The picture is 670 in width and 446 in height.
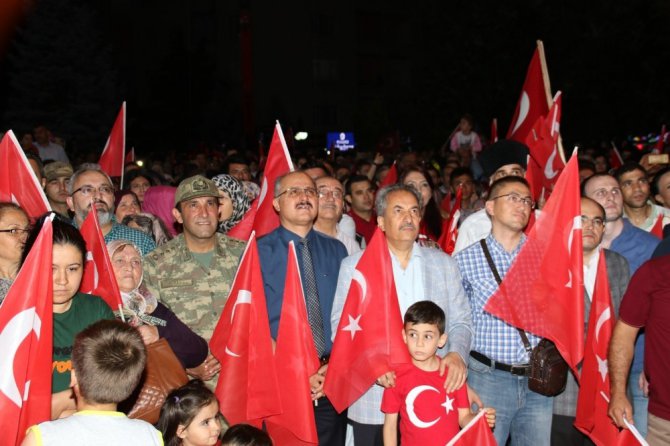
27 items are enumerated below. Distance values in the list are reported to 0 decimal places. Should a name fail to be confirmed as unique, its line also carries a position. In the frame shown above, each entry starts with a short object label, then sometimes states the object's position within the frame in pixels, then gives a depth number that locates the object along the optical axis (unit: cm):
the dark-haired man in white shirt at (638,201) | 771
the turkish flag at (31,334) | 414
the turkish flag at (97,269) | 516
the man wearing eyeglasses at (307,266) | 594
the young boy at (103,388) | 340
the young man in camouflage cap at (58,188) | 843
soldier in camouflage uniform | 587
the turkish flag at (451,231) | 813
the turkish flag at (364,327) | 533
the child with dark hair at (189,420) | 458
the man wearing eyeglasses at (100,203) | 660
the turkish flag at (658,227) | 755
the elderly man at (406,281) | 559
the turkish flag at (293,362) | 548
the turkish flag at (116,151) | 1006
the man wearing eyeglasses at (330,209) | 718
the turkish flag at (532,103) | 1025
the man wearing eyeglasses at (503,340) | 567
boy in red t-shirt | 509
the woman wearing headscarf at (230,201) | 763
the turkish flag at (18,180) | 655
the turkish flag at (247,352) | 546
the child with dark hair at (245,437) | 464
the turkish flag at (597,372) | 562
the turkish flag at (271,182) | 732
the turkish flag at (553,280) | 556
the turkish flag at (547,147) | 925
